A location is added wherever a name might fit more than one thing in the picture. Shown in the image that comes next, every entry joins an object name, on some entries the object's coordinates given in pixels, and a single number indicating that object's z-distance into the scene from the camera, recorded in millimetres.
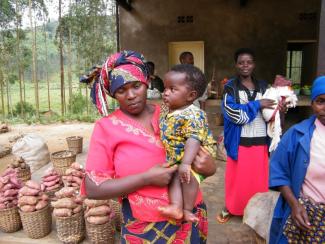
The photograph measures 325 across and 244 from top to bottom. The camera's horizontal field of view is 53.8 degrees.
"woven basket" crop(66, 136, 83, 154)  6309
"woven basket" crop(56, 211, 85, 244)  2842
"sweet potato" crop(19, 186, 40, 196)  3051
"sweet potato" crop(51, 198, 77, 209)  2879
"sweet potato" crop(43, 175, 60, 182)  3690
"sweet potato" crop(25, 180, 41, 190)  3089
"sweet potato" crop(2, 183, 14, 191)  3246
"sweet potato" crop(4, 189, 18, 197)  3203
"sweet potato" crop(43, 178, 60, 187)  3635
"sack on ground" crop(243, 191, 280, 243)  2605
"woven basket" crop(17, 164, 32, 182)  4419
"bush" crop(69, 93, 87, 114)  13500
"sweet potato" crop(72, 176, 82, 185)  3516
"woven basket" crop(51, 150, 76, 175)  4941
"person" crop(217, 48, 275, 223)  3014
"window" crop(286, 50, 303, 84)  8914
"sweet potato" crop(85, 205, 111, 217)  2769
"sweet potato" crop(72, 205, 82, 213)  2930
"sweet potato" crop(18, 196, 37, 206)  2990
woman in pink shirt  1344
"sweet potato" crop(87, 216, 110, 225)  2738
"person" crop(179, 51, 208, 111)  4465
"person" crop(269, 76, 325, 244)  1739
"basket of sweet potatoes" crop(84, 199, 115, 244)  2760
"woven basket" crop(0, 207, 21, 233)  3078
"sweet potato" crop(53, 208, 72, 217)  2836
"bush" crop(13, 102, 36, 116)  13555
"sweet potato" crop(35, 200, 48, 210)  2991
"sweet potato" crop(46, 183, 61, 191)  3599
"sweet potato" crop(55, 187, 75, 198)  2980
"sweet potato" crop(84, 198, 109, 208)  2793
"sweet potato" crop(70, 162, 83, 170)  3664
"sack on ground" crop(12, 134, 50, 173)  5500
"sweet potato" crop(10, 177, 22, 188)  3323
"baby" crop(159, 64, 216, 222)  1403
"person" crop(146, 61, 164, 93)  5572
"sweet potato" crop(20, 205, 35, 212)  2966
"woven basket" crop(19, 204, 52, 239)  2949
